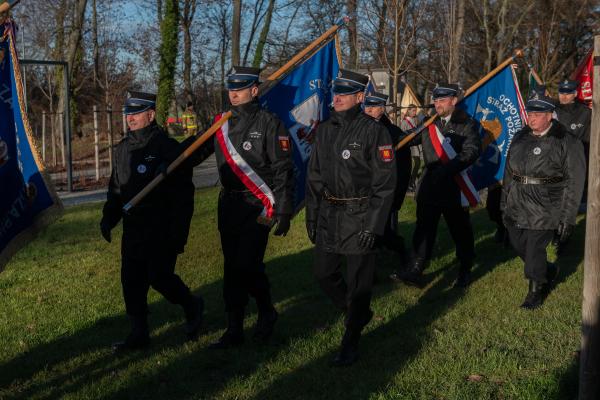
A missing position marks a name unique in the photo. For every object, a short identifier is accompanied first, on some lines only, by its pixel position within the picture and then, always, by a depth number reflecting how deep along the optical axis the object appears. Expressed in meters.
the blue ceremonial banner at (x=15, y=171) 4.32
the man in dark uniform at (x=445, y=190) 7.47
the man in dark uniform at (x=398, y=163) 7.30
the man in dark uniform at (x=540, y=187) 6.46
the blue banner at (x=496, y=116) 9.56
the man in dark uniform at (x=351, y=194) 5.13
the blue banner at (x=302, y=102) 6.80
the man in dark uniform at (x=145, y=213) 5.61
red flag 11.59
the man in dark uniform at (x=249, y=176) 5.42
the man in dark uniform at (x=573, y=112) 9.83
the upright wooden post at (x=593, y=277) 3.71
